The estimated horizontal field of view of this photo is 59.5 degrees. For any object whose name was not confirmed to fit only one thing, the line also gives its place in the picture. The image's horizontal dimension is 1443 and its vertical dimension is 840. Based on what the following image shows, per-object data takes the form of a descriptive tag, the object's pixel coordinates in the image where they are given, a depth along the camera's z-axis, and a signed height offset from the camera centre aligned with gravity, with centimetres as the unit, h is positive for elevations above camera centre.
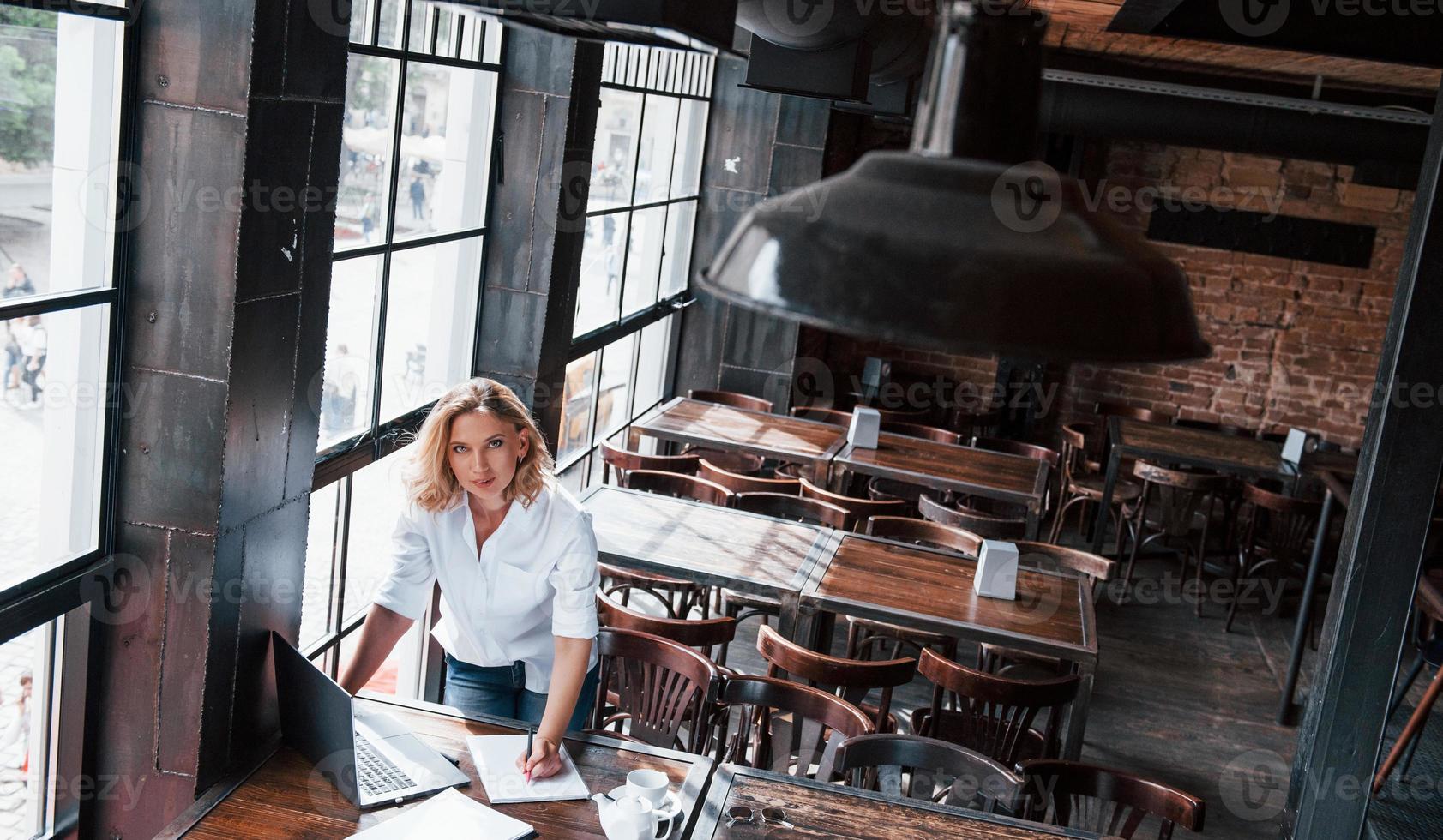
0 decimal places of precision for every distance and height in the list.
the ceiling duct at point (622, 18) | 159 +18
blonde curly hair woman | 287 -94
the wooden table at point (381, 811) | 246 -133
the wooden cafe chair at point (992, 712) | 385 -155
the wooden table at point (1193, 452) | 771 -128
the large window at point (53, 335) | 230 -45
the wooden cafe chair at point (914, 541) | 520 -141
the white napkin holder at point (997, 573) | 468 -129
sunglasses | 271 -133
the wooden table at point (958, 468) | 621 -131
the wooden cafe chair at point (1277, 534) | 684 -159
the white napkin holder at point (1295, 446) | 771 -115
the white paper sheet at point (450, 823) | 246 -131
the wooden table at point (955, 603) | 431 -138
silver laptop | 257 -130
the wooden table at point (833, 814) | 270 -133
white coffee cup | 257 -124
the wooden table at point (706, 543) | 452 -137
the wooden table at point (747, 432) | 654 -132
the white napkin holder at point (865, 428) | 675 -120
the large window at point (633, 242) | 611 -40
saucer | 261 -130
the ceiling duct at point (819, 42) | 293 +36
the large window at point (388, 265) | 356 -39
